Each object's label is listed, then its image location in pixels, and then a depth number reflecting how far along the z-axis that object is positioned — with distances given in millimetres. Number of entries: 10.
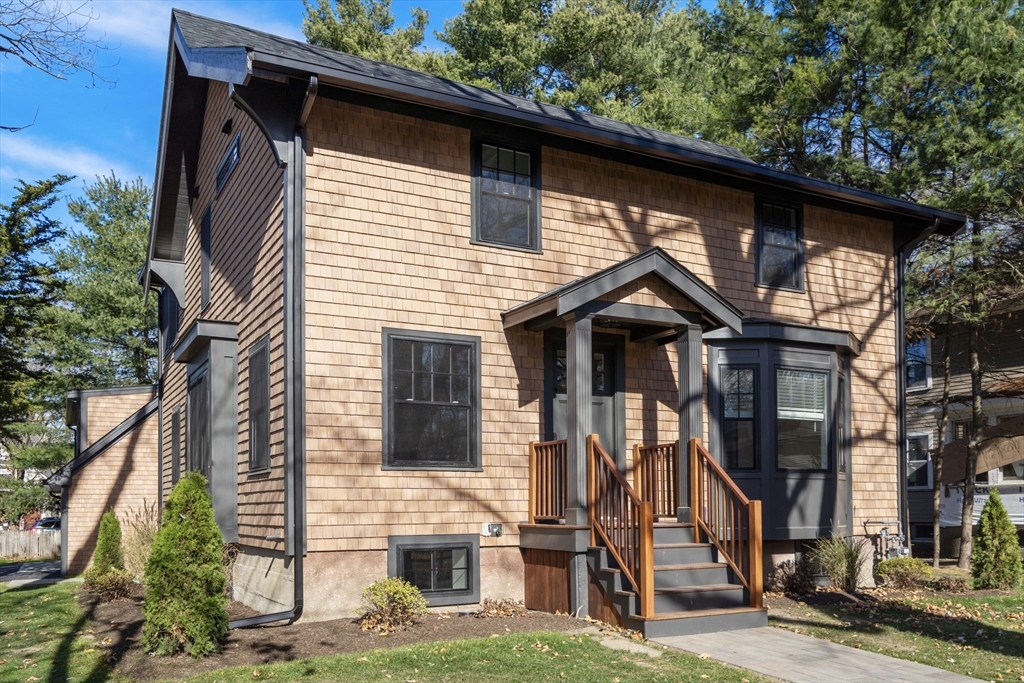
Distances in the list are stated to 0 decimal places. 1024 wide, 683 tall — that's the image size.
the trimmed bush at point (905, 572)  13133
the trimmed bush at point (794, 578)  12352
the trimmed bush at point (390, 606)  9211
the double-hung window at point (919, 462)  24062
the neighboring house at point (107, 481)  18688
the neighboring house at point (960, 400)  20812
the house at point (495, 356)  9922
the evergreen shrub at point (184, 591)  8180
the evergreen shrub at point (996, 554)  12875
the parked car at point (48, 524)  31531
